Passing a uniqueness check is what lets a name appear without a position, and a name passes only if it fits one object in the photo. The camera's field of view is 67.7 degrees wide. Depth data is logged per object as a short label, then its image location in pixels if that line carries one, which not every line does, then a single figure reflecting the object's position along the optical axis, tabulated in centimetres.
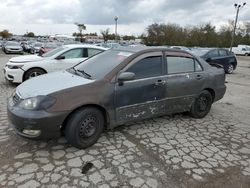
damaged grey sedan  260
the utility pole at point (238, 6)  2337
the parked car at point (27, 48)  2153
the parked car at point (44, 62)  588
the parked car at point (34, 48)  1904
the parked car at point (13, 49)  1861
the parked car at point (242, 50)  3125
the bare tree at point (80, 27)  5794
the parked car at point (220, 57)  1004
